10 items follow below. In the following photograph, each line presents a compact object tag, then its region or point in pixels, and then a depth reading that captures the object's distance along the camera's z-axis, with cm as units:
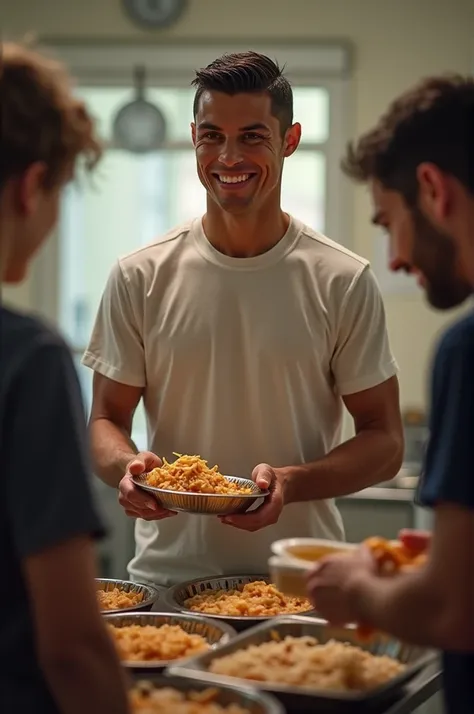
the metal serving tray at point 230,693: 151
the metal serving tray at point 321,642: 158
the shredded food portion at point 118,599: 219
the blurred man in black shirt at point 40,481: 131
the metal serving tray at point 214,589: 205
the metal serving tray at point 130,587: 225
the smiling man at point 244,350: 257
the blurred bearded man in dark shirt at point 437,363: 137
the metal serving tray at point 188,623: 196
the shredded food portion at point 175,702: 153
